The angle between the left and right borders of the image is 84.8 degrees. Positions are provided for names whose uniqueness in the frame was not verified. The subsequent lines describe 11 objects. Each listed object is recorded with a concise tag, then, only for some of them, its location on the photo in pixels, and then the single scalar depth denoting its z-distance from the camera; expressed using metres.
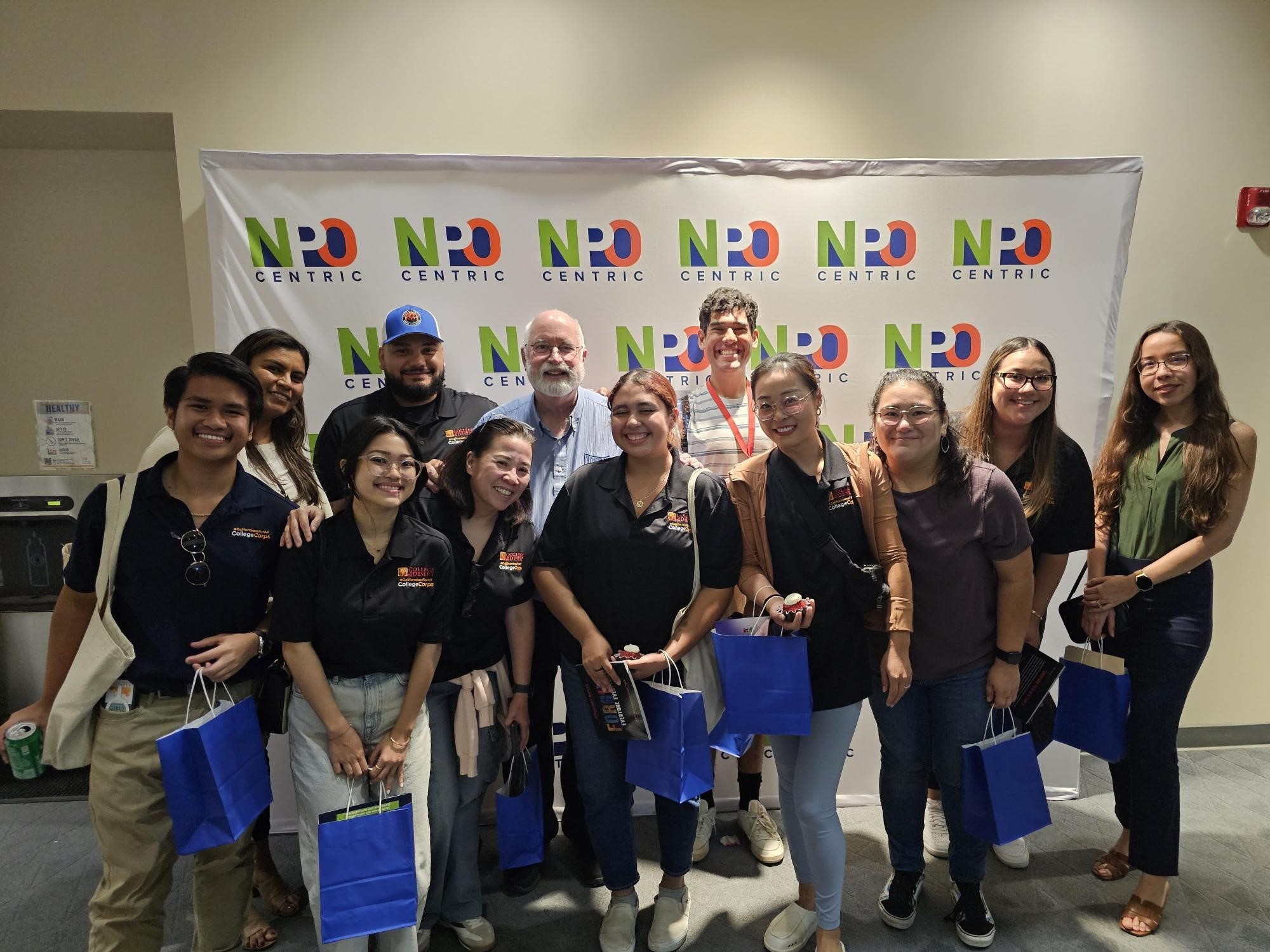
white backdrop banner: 2.86
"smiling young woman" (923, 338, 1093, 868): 2.21
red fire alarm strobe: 3.30
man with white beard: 2.46
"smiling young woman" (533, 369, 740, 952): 2.01
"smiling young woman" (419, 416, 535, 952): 2.08
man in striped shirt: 2.62
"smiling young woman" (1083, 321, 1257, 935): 2.25
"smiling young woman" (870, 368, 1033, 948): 2.00
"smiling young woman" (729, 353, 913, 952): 1.98
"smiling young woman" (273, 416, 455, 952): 1.87
